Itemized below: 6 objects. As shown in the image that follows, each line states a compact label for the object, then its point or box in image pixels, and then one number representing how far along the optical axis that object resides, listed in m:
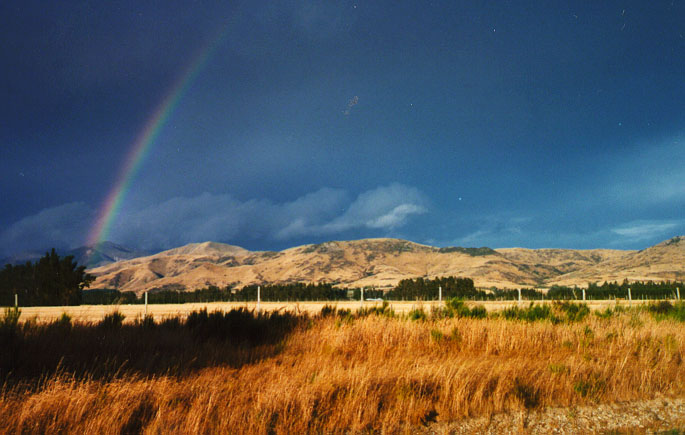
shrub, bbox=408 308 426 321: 14.21
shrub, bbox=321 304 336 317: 15.09
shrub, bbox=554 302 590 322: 15.32
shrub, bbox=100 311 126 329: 11.62
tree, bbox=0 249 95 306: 49.66
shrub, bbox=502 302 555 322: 15.08
